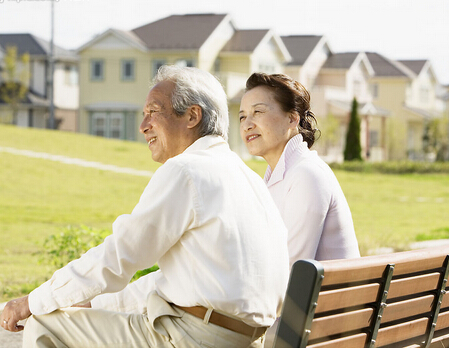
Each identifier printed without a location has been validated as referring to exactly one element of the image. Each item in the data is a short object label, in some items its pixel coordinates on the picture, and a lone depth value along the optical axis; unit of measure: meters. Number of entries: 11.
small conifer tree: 35.03
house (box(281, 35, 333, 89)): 40.97
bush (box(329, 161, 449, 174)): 33.03
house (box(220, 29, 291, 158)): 35.34
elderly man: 2.33
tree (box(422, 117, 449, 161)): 42.31
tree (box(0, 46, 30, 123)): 39.81
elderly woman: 3.06
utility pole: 39.10
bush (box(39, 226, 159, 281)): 6.40
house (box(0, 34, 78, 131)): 42.47
